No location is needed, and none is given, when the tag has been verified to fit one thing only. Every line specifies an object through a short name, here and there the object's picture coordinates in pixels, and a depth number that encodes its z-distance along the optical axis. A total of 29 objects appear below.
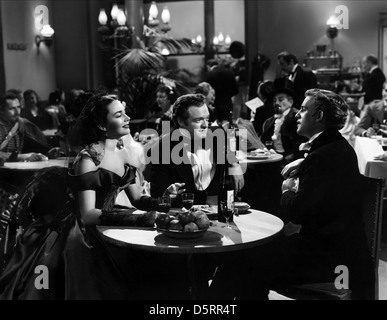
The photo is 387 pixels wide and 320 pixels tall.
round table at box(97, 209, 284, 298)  2.19
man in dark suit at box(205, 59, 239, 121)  7.35
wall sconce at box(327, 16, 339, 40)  9.09
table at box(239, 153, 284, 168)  4.66
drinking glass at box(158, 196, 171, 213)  2.55
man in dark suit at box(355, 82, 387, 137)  5.94
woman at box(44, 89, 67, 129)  7.64
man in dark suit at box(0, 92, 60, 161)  4.74
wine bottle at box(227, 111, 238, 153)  4.66
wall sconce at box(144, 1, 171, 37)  6.67
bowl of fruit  2.26
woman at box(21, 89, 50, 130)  7.23
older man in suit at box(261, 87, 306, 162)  5.02
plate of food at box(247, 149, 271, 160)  4.81
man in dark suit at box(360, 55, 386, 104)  7.55
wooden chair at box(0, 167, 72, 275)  2.66
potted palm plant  6.14
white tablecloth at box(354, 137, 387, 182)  4.18
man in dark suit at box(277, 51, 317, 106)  6.41
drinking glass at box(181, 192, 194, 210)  2.52
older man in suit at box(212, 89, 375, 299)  2.49
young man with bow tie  3.14
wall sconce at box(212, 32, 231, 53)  10.50
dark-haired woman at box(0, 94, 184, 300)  2.51
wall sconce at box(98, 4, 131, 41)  6.23
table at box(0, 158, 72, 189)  4.14
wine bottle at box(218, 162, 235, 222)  2.49
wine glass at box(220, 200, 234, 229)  2.44
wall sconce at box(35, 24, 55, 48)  8.72
